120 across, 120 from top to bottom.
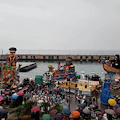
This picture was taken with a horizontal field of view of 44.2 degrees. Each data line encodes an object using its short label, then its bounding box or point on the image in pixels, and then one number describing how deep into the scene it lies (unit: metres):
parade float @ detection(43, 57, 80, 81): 25.60
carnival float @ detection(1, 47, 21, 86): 22.25
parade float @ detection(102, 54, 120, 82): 23.73
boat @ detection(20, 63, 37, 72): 43.34
